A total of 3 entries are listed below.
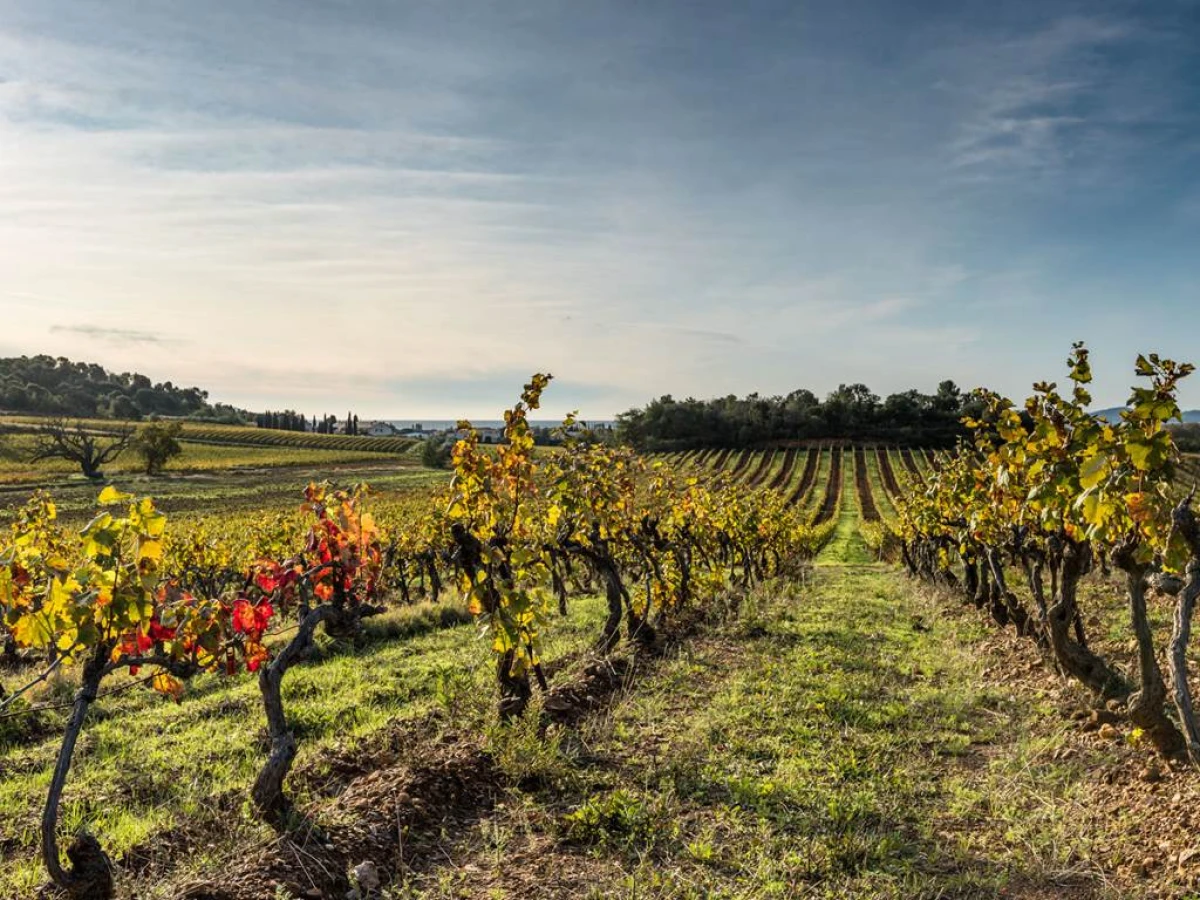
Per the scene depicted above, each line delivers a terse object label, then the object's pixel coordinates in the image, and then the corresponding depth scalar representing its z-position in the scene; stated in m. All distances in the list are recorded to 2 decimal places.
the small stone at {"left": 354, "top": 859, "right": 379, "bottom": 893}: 4.59
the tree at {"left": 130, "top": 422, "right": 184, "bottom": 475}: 73.00
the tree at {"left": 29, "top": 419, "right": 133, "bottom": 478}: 70.31
